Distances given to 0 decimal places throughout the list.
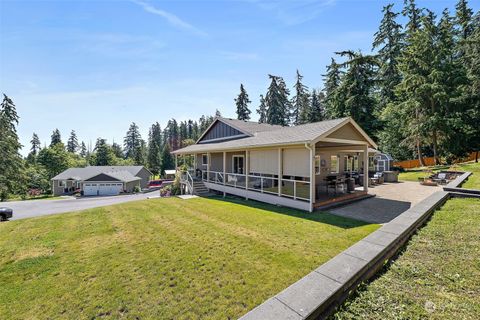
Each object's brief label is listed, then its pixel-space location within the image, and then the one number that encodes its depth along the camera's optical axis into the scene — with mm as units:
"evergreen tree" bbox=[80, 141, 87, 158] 84800
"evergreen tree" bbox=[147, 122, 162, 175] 60594
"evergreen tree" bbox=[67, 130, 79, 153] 74000
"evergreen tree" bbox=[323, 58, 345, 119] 26359
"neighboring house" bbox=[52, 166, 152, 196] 35250
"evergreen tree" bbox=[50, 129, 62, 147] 60962
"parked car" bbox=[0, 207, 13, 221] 15117
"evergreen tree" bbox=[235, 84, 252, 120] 41750
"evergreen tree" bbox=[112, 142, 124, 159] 70562
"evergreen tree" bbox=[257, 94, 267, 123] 46125
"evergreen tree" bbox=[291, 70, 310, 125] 42750
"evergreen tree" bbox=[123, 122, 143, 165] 76219
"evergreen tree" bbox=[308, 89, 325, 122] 36031
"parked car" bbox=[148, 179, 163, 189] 48578
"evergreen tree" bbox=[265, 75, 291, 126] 39562
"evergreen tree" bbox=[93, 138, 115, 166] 53594
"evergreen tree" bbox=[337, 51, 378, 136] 24438
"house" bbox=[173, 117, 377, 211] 10000
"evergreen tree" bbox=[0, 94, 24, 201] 28819
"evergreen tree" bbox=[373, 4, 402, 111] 33469
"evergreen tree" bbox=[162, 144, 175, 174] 57469
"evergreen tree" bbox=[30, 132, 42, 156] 67562
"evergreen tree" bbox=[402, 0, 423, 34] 32812
